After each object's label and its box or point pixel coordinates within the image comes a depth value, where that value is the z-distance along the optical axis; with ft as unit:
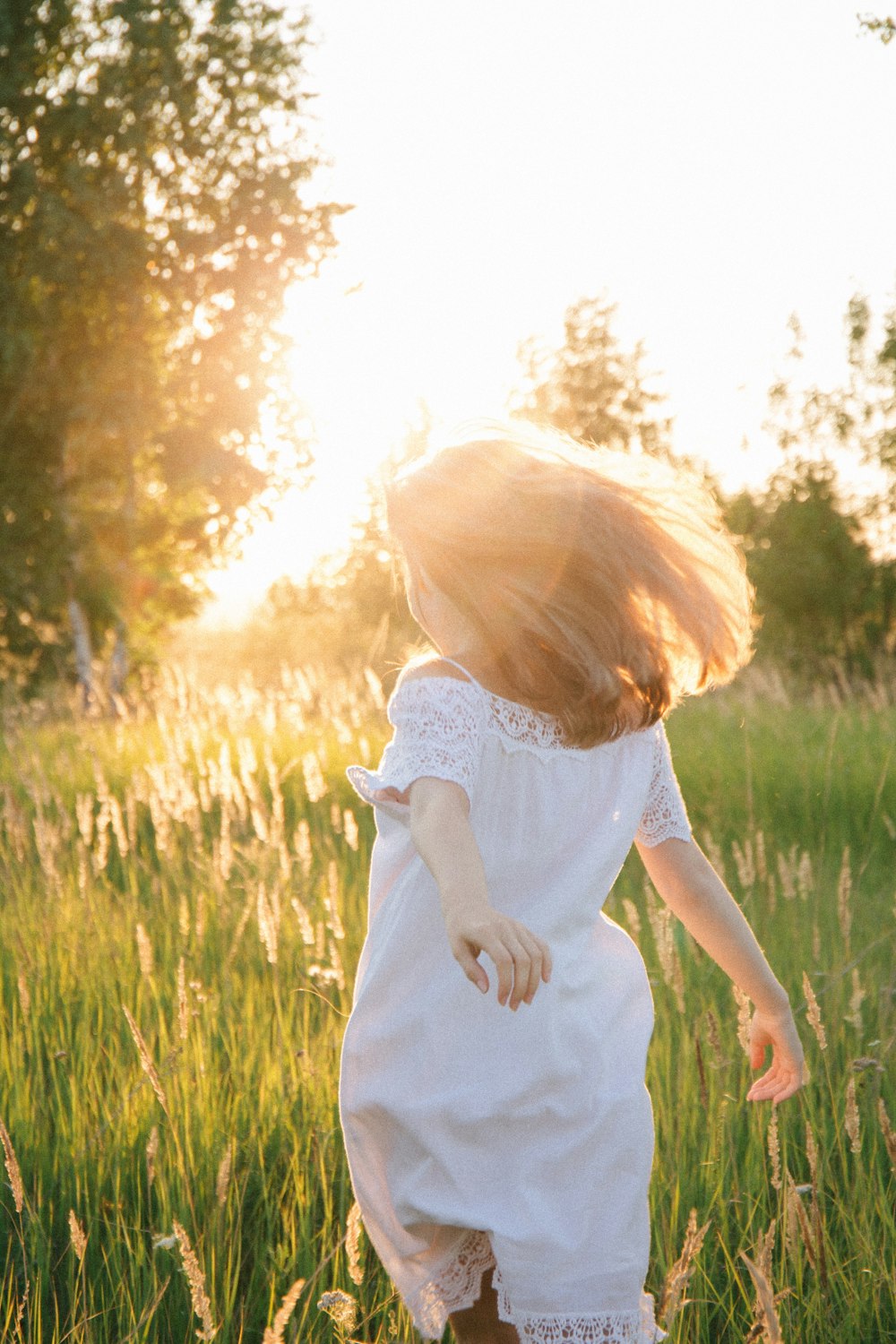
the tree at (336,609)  62.95
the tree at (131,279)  59.36
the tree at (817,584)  69.56
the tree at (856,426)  73.36
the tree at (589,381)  114.50
